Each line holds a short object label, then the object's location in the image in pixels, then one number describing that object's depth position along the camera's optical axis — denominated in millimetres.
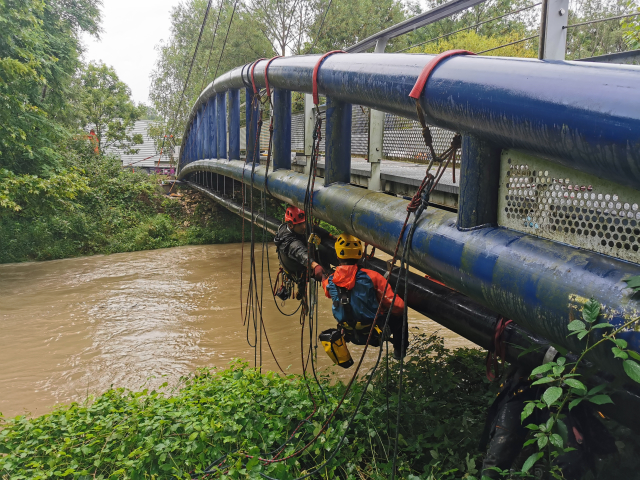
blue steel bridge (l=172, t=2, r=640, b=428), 1776
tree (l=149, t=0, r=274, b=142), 26000
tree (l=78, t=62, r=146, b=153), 23984
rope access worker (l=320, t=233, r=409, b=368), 3990
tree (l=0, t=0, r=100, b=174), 11805
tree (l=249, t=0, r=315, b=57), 25484
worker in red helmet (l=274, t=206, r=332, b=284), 5625
